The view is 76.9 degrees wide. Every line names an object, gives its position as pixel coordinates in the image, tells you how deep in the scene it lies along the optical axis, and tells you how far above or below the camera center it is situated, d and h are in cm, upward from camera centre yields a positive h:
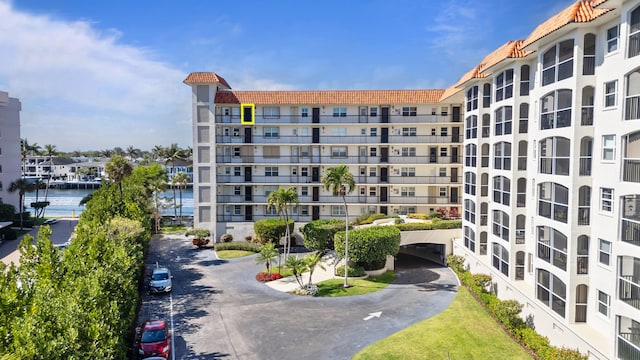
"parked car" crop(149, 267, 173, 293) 2987 -885
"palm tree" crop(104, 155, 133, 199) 5444 -59
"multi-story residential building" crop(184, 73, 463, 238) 4584 +179
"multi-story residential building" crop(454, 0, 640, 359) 1614 -54
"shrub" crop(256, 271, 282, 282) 3355 -940
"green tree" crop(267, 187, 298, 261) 3550 -289
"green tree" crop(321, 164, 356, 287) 3209 -117
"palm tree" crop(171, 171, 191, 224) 6412 -229
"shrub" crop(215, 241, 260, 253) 4356 -882
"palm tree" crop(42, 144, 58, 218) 7659 +297
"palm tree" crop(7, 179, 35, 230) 5725 -324
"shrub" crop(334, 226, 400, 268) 3338 -662
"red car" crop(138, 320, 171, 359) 2008 -898
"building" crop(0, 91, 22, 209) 5862 +294
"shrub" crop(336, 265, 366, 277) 3378 -893
